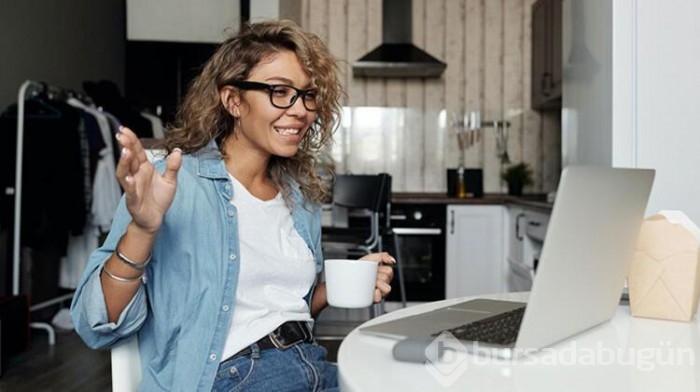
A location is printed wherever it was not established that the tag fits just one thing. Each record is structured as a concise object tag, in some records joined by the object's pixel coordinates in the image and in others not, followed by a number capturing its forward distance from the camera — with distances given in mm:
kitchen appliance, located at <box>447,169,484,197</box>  4648
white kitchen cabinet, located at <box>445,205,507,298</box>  4211
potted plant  4539
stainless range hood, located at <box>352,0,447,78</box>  4426
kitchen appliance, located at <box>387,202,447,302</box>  4223
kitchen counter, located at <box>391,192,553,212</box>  4087
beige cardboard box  1017
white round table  683
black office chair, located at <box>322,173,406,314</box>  3283
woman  975
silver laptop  722
